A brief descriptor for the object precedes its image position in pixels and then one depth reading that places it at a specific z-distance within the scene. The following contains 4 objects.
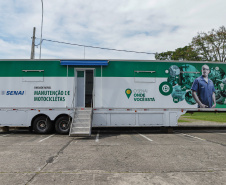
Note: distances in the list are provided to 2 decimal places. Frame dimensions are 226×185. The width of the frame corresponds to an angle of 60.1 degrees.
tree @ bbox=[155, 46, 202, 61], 34.62
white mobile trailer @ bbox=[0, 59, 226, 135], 9.96
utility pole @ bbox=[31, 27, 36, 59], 15.99
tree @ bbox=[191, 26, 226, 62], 31.34
